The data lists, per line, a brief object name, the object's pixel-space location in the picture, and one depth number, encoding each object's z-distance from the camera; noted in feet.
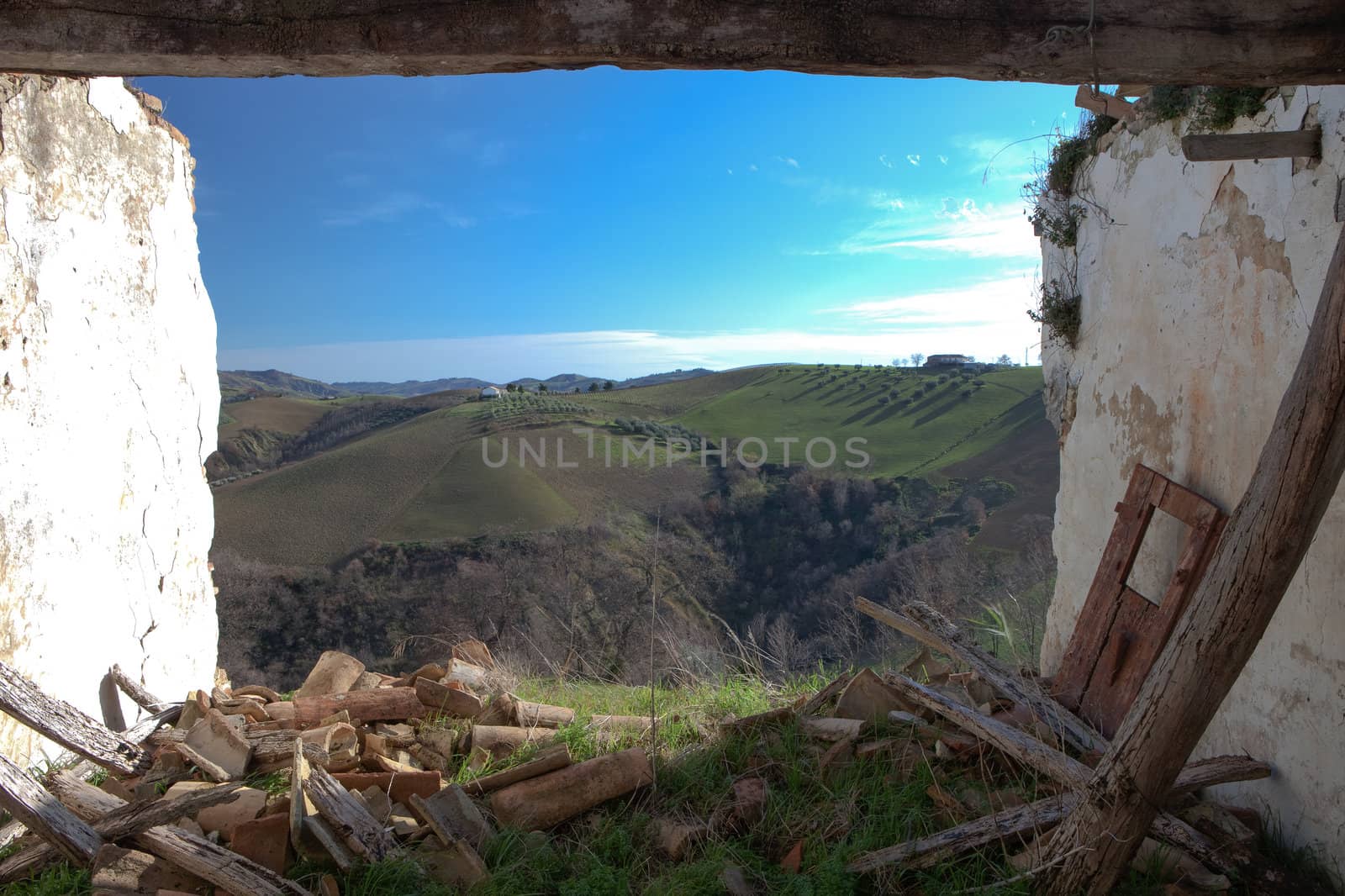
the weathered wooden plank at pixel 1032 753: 8.36
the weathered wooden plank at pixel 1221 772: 8.69
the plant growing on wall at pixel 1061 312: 14.08
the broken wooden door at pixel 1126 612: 10.08
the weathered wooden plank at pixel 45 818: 8.62
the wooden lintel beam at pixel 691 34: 5.82
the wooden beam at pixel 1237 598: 6.31
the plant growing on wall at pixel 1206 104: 9.36
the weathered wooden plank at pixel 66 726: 9.62
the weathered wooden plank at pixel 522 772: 10.50
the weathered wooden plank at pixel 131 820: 8.82
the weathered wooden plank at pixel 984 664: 10.58
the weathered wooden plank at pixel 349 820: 9.02
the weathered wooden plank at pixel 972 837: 8.66
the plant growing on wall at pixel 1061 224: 14.10
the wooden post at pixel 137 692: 12.19
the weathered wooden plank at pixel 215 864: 8.16
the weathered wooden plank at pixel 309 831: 8.86
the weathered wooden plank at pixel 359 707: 12.51
